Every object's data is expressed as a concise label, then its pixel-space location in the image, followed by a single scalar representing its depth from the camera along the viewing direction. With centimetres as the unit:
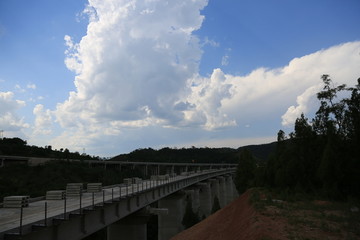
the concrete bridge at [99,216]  1271
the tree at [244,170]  6271
